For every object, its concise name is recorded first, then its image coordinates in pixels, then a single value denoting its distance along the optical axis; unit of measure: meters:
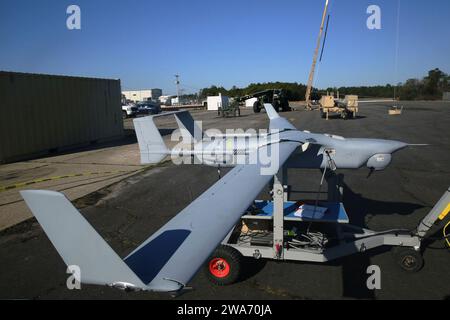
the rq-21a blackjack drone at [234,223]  1.72
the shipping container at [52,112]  14.98
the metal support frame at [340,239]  4.67
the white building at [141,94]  114.81
